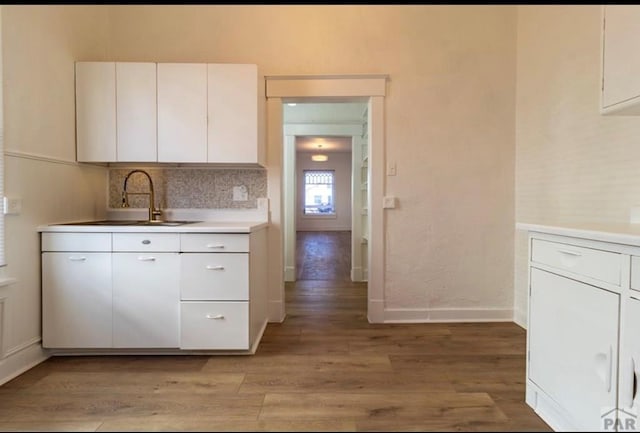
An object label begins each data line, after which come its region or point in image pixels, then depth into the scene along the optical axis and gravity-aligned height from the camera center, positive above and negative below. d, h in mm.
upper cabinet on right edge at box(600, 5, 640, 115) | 1445 +626
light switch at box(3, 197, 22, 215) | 1943 -9
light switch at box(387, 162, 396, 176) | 2926 +299
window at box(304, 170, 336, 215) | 11844 +431
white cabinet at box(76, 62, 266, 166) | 2533 +666
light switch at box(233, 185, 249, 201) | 2928 +94
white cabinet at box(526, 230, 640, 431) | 1220 -497
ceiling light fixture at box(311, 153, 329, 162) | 10708 +1446
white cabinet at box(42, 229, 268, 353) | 2223 -548
